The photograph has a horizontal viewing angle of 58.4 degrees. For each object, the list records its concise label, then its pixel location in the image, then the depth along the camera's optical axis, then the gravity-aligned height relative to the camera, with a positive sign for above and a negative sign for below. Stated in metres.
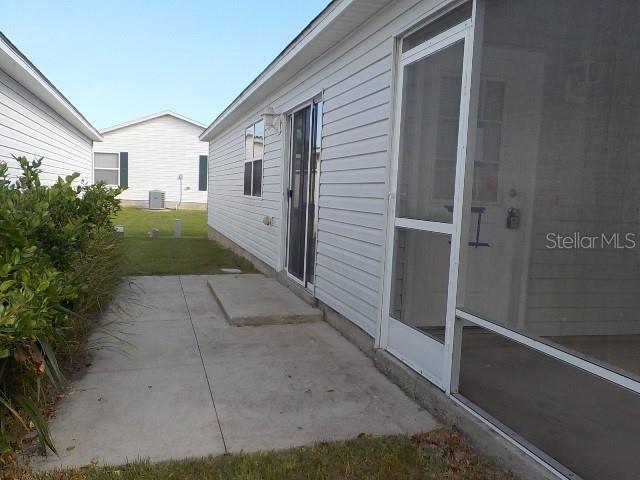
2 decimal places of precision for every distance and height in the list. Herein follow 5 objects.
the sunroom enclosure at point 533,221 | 2.52 -0.13
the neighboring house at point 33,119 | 7.73 +1.02
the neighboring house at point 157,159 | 25.94 +0.95
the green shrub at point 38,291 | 2.61 -0.60
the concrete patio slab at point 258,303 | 5.58 -1.27
